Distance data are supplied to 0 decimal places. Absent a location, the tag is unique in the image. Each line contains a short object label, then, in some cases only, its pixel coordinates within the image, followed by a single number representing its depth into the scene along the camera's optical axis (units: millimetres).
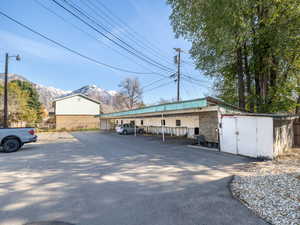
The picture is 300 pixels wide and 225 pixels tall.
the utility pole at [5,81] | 13459
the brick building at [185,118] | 8367
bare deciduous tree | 35469
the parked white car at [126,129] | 19141
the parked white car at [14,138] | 8164
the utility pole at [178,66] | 17219
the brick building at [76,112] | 27891
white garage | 6414
